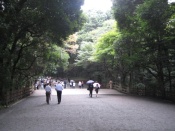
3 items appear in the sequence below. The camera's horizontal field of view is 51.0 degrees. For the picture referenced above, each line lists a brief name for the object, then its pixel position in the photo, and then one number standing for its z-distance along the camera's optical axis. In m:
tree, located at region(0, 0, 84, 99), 9.70
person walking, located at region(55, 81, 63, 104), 12.15
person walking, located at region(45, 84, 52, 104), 12.30
